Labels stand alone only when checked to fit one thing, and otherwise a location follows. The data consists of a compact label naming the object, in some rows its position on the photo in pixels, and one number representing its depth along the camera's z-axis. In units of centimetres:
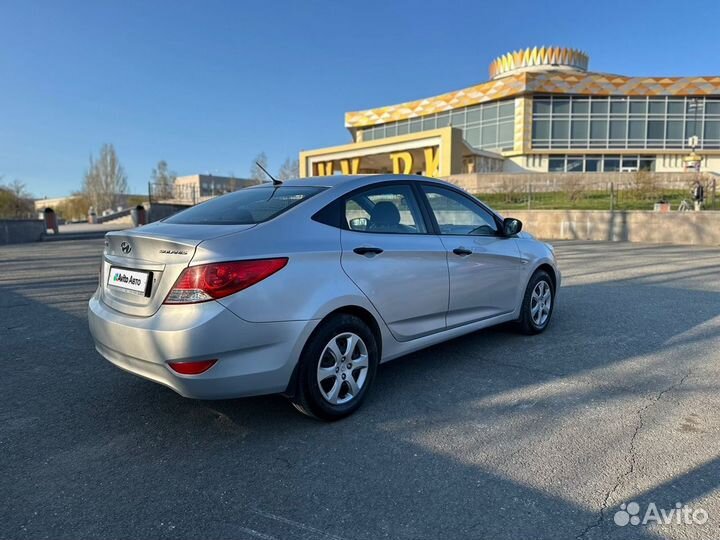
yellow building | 4534
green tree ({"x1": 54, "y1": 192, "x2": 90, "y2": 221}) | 7250
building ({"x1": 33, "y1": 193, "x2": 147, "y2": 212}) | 7308
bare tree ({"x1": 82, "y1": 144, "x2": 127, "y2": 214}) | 7262
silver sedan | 281
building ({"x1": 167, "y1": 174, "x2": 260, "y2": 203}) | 4384
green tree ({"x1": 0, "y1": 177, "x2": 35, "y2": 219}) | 3078
